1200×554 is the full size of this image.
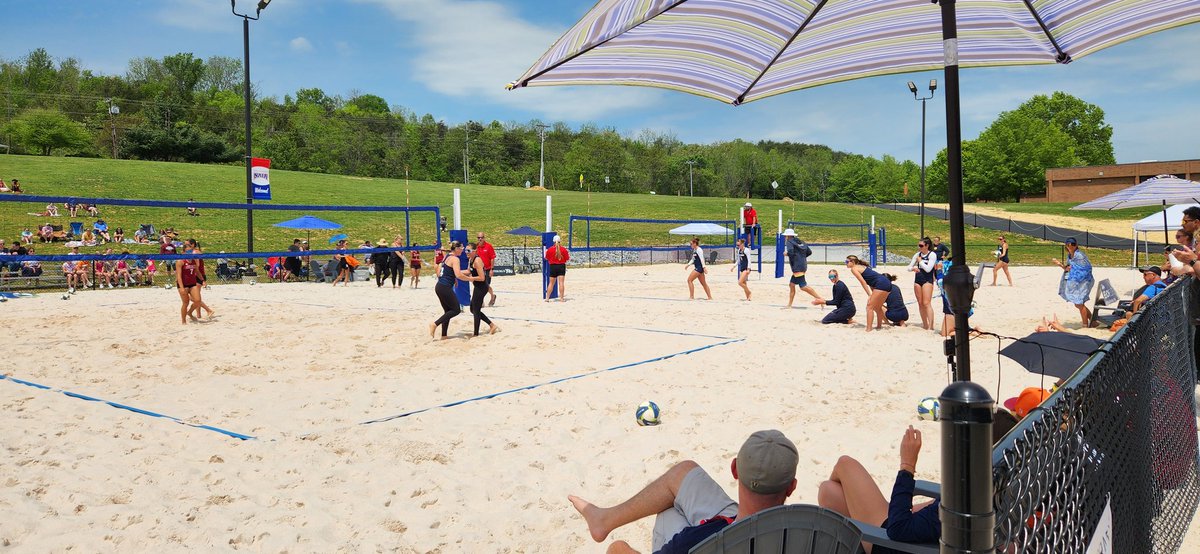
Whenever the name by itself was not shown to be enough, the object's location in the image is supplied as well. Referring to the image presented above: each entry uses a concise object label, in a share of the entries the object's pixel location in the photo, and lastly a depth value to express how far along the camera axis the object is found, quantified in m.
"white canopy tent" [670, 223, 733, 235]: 27.03
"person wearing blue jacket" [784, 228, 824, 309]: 12.41
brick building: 53.65
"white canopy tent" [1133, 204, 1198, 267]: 16.25
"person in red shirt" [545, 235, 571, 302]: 13.74
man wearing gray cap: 2.14
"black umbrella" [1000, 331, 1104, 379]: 4.42
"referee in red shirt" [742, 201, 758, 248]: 22.25
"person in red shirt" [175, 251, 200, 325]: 10.34
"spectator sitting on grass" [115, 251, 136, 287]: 18.70
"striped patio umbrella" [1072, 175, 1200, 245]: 12.12
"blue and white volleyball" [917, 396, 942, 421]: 5.28
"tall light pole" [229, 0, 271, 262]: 16.28
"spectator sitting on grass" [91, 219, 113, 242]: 20.86
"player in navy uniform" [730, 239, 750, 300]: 14.22
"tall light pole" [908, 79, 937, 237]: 28.41
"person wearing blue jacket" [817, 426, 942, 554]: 1.70
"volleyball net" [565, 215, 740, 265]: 30.91
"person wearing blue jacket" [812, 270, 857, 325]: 10.33
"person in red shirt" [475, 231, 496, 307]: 11.91
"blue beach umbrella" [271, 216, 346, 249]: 21.75
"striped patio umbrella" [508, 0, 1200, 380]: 3.22
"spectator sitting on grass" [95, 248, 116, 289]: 18.28
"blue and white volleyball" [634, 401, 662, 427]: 5.22
